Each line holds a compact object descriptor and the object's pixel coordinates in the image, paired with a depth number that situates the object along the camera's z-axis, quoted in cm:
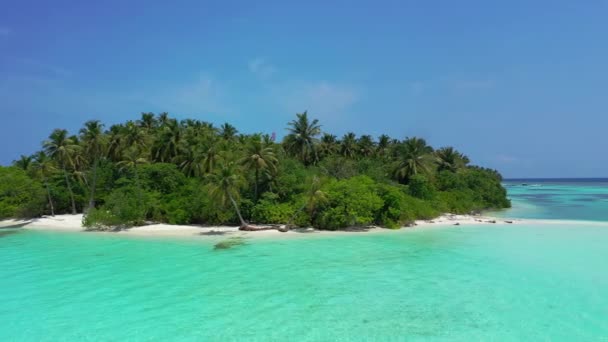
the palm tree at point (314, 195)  3316
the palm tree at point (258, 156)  3550
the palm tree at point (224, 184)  3269
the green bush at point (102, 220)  3697
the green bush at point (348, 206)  3391
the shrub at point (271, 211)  3662
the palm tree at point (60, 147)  4400
